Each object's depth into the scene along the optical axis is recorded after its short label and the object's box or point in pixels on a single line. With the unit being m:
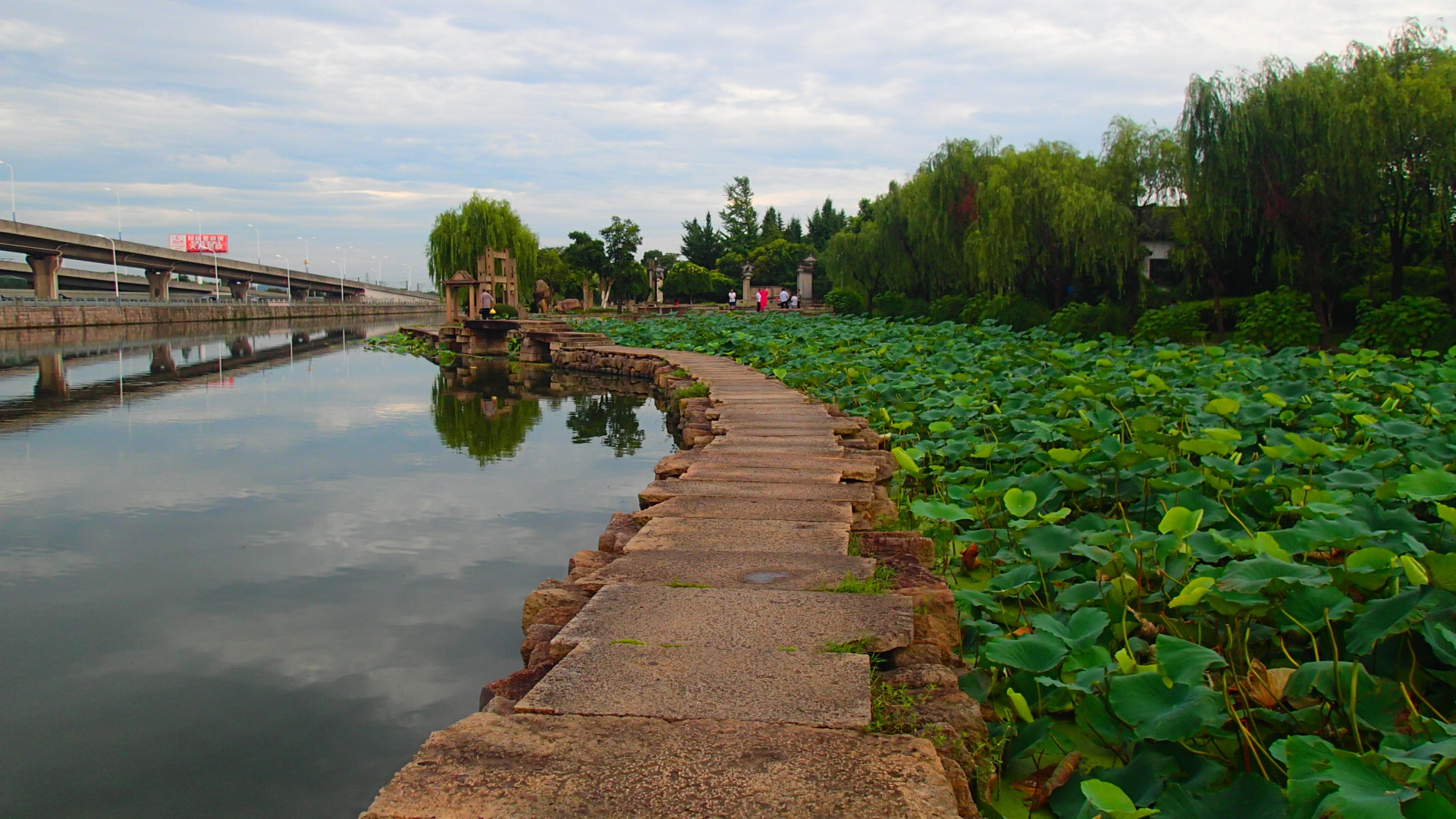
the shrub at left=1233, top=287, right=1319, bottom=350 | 12.70
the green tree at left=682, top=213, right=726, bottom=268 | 63.27
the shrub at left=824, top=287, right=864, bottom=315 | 30.78
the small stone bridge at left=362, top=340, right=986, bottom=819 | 1.83
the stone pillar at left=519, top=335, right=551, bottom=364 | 20.89
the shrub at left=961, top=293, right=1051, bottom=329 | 18.05
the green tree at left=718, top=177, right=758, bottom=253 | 65.81
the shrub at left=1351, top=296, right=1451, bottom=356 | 11.05
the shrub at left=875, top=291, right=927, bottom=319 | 24.44
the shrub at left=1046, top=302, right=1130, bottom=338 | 15.68
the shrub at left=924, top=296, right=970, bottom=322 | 21.66
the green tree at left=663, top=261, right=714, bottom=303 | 48.91
